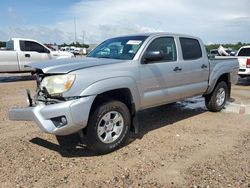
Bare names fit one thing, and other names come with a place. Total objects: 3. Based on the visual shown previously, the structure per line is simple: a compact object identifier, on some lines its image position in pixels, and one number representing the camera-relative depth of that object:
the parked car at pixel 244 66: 8.81
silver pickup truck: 2.77
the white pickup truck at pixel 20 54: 9.42
